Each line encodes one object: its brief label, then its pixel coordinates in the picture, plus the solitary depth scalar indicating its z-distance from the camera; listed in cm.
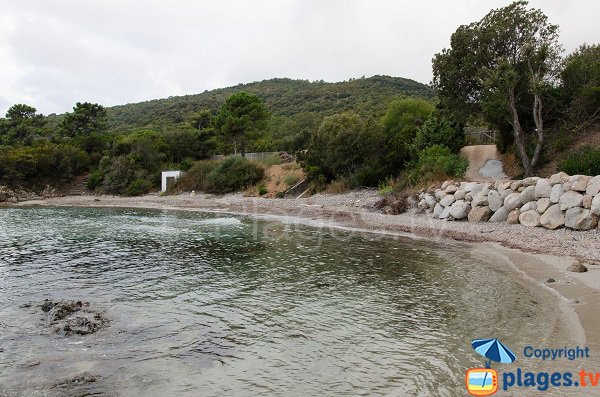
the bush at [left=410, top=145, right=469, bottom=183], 2641
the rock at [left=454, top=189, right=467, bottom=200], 2175
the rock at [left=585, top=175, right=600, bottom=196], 1566
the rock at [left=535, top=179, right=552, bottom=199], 1759
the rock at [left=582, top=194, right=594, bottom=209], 1562
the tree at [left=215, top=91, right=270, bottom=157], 4884
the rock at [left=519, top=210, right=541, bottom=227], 1742
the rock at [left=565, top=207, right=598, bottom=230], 1523
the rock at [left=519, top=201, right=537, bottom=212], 1794
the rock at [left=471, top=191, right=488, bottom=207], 2047
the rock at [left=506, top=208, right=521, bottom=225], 1831
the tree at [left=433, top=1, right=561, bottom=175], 2516
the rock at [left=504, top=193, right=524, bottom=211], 1869
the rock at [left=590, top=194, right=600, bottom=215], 1510
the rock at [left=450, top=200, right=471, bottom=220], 2094
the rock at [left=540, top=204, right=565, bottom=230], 1636
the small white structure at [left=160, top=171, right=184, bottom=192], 4619
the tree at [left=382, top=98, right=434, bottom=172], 3169
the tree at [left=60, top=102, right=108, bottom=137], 6931
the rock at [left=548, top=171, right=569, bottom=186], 1747
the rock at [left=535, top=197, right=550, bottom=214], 1729
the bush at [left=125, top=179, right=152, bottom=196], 4662
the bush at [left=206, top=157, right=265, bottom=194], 4088
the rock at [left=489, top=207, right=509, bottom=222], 1917
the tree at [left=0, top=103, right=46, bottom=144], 6572
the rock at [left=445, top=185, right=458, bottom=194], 2272
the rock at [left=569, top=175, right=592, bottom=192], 1620
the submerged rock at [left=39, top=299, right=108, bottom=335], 774
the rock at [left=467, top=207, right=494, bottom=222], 2003
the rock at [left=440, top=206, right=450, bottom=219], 2153
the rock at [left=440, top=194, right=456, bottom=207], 2197
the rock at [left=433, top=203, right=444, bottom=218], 2234
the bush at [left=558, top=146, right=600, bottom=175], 1984
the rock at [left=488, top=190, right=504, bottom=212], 1968
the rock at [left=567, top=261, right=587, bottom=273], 1101
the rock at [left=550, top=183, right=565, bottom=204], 1688
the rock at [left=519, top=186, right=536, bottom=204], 1842
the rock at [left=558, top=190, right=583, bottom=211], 1597
